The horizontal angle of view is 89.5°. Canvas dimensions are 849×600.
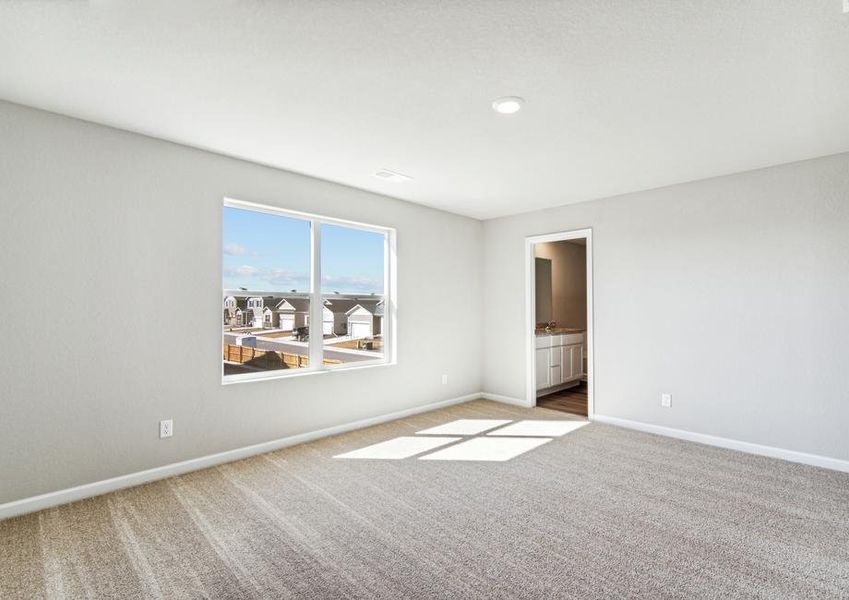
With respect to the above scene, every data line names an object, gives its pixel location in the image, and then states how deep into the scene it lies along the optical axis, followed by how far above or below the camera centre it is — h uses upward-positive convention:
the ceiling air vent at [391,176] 3.85 +1.28
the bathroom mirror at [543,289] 6.72 +0.41
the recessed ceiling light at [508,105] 2.49 +1.25
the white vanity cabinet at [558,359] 5.75 -0.63
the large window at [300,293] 3.64 +0.21
